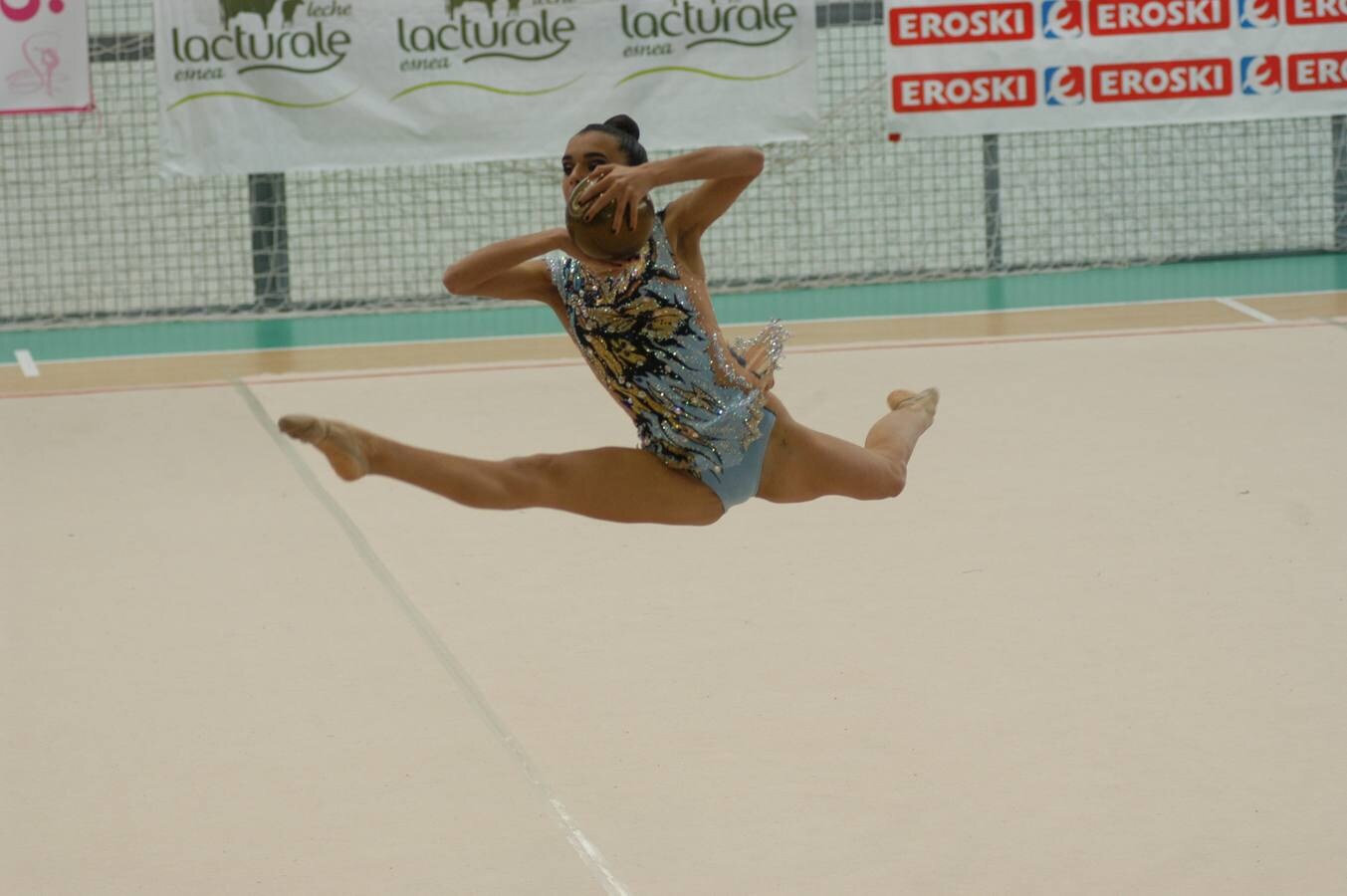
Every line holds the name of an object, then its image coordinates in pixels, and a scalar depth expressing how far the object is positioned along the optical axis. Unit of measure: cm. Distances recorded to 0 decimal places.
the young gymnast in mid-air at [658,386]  664
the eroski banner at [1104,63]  1861
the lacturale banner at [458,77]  1785
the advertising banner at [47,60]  1746
